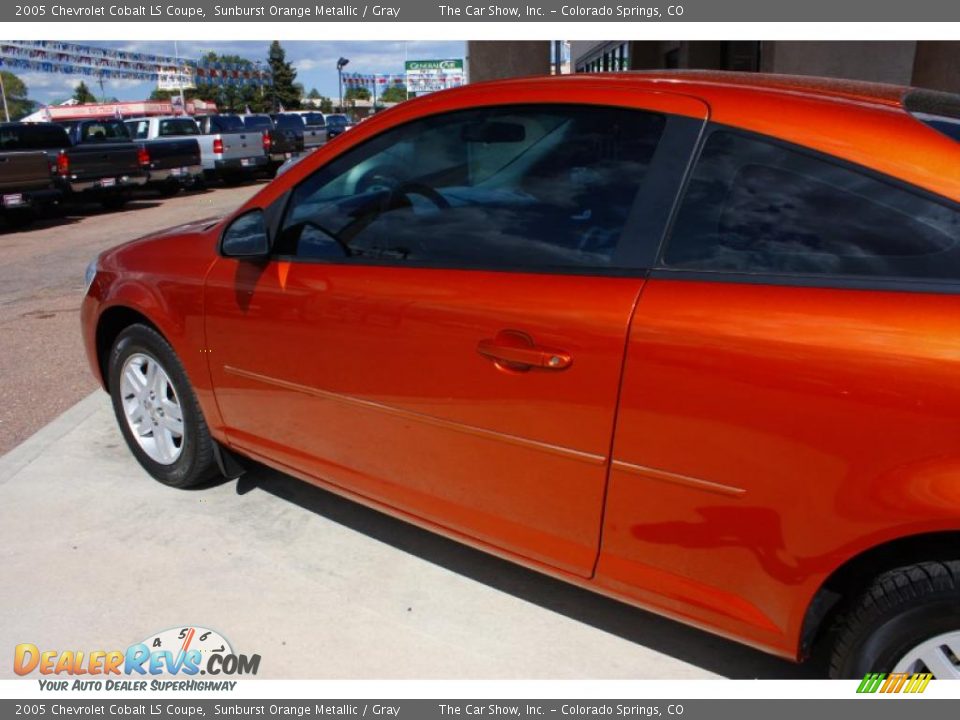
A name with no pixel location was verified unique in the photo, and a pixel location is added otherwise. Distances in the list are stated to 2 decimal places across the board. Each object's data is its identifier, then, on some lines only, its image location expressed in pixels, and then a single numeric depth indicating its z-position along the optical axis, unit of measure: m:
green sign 62.69
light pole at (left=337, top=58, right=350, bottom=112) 55.34
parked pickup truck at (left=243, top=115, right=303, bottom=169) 21.92
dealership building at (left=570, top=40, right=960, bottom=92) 10.49
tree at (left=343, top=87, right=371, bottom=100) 98.78
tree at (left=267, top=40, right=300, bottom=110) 87.31
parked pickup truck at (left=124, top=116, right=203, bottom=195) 17.64
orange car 1.86
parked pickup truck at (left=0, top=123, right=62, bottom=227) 13.24
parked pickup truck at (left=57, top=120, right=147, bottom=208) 15.16
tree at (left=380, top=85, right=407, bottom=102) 98.21
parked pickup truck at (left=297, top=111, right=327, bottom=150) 25.27
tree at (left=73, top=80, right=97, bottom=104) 93.75
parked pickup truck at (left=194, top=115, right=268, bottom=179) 20.17
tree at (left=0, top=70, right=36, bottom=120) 93.84
